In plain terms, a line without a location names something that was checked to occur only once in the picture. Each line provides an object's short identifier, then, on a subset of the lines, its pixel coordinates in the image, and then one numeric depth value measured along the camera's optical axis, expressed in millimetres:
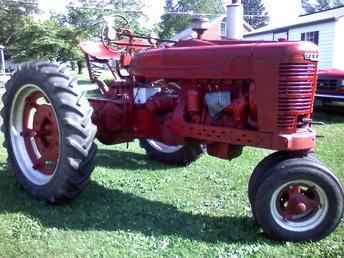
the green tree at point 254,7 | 87500
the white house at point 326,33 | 15476
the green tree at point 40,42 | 30594
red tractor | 3326
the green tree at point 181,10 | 63250
